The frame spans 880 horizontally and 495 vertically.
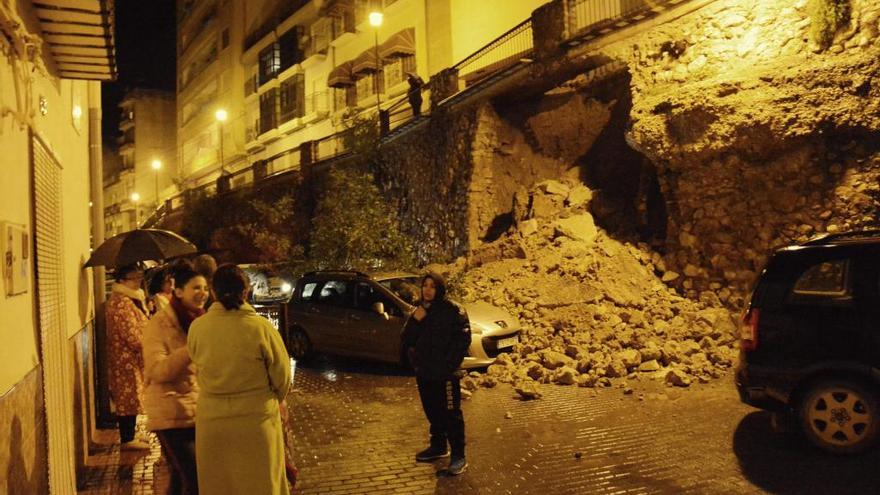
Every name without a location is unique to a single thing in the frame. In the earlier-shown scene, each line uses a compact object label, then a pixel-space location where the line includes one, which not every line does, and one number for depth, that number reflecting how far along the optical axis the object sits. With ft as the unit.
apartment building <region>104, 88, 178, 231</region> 211.20
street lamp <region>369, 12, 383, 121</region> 69.79
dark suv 18.76
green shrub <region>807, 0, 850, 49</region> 33.63
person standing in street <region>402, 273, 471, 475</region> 18.97
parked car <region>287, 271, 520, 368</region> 33.06
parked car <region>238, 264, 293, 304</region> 65.79
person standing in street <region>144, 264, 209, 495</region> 13.43
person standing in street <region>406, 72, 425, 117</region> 68.49
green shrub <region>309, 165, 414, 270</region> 57.00
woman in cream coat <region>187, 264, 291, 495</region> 11.75
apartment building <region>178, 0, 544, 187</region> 88.58
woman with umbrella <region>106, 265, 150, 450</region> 20.48
